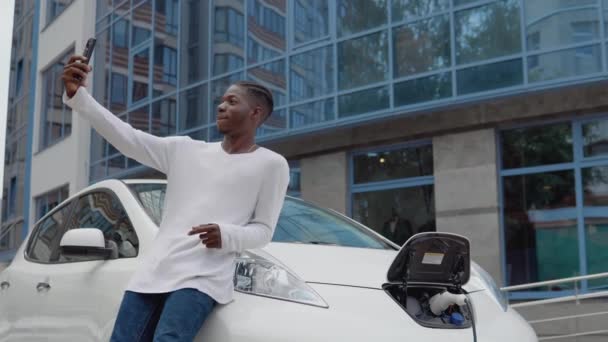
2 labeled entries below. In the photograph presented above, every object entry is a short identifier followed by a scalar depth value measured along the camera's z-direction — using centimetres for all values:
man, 261
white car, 271
